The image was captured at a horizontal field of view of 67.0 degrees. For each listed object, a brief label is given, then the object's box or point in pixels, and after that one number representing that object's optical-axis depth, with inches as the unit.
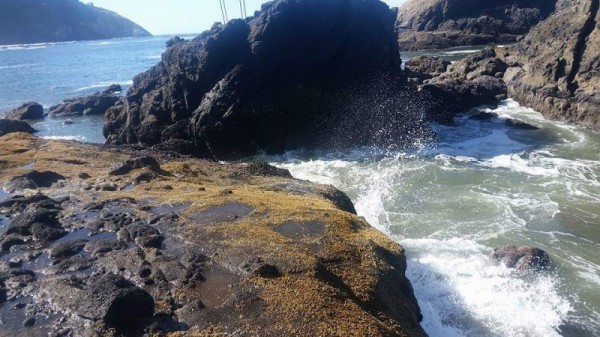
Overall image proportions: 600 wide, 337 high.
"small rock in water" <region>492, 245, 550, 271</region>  729.0
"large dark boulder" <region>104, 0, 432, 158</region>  1476.4
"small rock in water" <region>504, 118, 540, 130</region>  1562.5
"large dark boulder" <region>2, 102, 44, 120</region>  2177.7
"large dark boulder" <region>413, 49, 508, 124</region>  1760.6
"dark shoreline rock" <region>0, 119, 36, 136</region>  1771.7
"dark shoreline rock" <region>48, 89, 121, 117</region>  2337.6
